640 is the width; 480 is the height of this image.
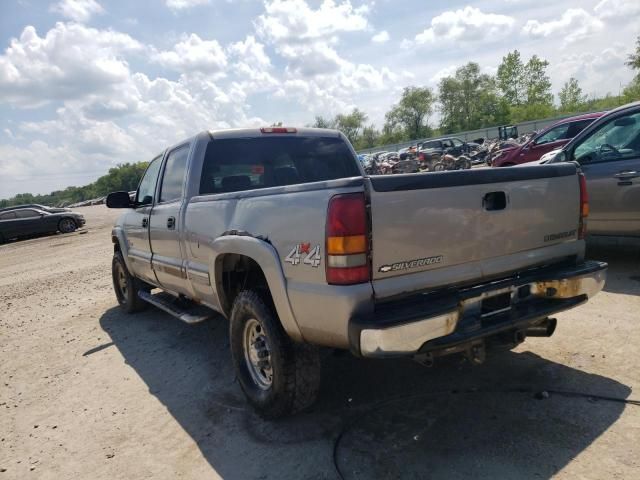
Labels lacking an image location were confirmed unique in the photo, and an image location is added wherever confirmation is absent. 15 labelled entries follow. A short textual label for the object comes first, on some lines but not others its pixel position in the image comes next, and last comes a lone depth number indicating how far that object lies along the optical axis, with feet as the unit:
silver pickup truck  7.77
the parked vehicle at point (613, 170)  16.53
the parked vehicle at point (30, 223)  68.18
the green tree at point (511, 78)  250.37
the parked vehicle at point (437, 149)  81.08
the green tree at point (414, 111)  303.68
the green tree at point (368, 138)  349.86
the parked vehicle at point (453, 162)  64.90
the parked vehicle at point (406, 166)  71.10
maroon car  38.55
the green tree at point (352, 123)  359.01
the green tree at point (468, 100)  266.36
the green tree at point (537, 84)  246.06
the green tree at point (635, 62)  148.87
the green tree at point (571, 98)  260.81
